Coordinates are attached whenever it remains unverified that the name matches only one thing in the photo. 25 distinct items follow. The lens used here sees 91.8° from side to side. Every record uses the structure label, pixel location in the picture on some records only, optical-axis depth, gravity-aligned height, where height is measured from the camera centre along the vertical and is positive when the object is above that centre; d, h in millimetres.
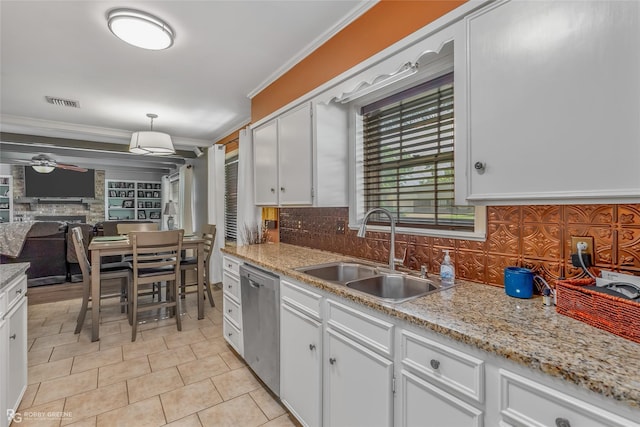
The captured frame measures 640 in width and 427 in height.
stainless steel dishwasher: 1993 -772
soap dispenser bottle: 1532 -310
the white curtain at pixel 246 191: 3430 +232
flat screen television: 8078 +822
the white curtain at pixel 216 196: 4855 +258
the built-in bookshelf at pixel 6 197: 7809 +434
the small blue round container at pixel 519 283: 1277 -305
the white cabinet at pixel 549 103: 896 +357
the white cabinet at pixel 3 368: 1611 -810
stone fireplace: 8070 +159
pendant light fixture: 3787 +872
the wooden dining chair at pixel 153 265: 3080 -540
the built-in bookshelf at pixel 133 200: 9320 +406
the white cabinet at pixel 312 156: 2270 +425
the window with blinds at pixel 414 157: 1779 +348
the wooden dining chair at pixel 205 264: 3791 -627
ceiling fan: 6020 +1029
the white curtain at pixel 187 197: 6594 +340
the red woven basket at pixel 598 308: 872 -311
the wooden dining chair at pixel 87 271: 3077 -624
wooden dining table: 2996 -435
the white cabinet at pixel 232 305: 2529 -797
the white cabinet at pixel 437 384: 944 -579
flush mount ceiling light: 2027 +1258
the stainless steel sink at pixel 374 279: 1684 -406
